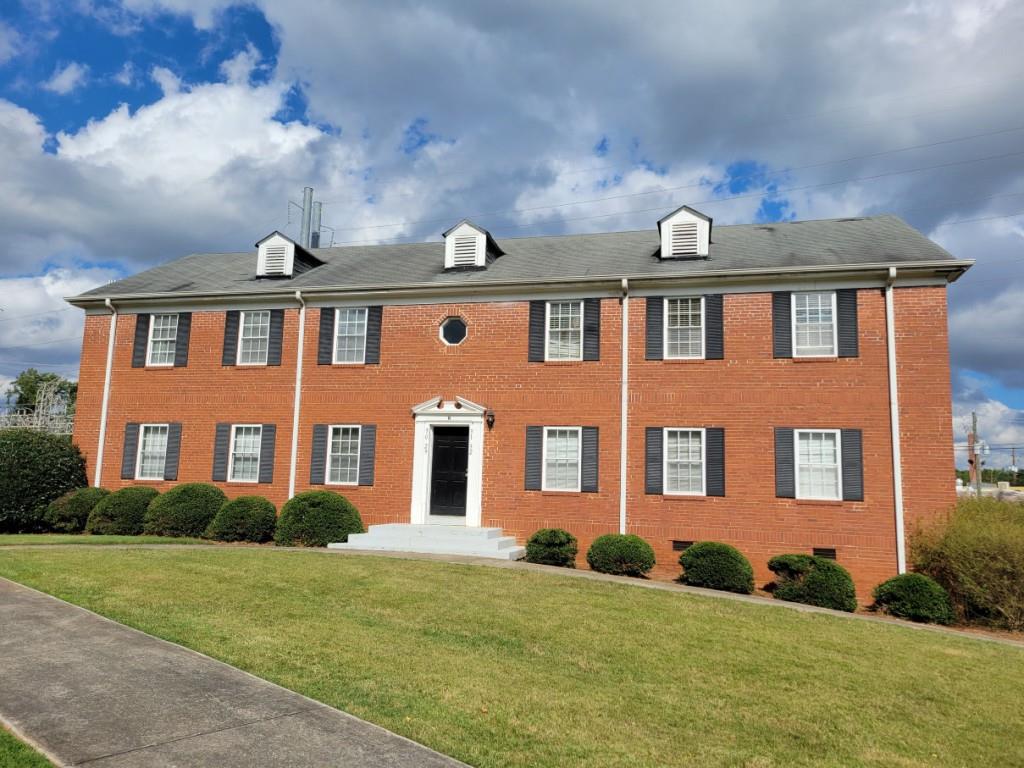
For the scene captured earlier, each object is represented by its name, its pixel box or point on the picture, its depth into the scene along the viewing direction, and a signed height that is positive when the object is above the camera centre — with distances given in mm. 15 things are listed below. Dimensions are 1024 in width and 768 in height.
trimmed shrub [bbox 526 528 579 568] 14320 -1460
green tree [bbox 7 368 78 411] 57531 +5943
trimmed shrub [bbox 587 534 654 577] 13578 -1483
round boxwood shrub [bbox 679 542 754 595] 12641 -1540
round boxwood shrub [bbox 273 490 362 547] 15453 -1132
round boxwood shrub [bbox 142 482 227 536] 16109 -1049
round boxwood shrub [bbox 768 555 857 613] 12102 -1693
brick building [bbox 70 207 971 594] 14273 +1985
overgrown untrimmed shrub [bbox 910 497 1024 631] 11547 -1264
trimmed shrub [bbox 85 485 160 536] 16516 -1147
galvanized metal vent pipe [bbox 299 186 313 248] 23811 +8319
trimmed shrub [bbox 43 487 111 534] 17172 -1167
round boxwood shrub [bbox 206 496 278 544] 15742 -1210
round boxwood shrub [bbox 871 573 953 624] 11719 -1856
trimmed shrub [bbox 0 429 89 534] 17109 -377
